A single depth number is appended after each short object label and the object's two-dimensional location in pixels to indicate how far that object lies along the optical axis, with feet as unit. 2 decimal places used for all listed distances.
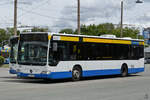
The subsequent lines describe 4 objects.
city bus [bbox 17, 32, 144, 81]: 63.87
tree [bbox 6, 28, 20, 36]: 387.92
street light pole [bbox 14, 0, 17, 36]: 124.40
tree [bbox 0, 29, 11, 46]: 380.78
